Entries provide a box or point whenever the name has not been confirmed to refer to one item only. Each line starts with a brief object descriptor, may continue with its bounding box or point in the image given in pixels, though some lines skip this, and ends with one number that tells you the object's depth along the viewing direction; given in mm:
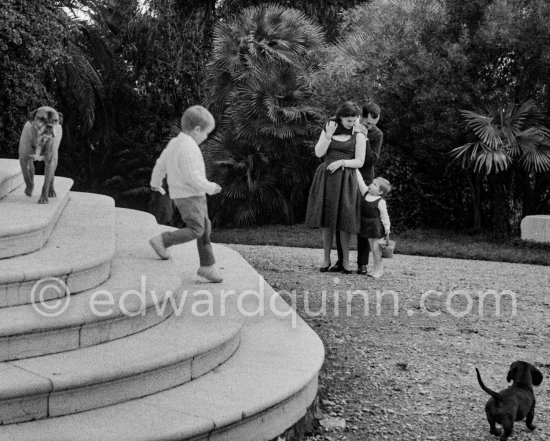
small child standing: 8656
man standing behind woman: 8789
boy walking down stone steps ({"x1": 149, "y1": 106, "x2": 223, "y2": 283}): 5906
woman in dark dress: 8648
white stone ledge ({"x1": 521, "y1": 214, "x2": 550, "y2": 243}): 14172
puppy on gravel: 4289
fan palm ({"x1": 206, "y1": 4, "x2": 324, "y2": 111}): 18656
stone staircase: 3707
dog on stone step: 7148
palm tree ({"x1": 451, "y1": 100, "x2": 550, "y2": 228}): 14430
